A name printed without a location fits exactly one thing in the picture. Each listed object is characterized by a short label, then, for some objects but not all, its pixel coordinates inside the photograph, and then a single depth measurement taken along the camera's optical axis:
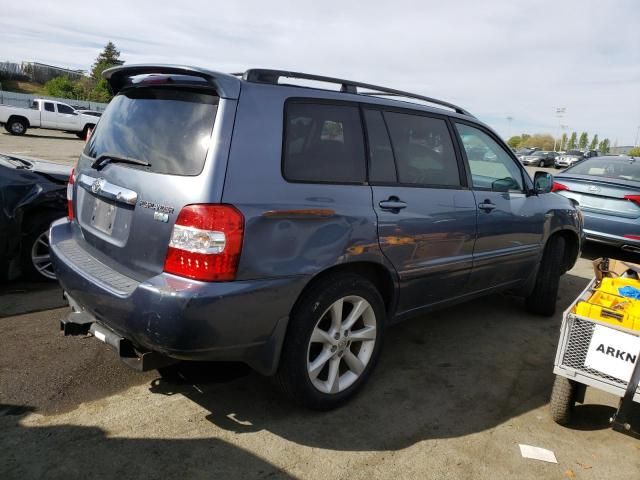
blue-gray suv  2.31
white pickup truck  23.73
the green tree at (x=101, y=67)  58.69
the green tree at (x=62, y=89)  60.38
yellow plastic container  2.71
